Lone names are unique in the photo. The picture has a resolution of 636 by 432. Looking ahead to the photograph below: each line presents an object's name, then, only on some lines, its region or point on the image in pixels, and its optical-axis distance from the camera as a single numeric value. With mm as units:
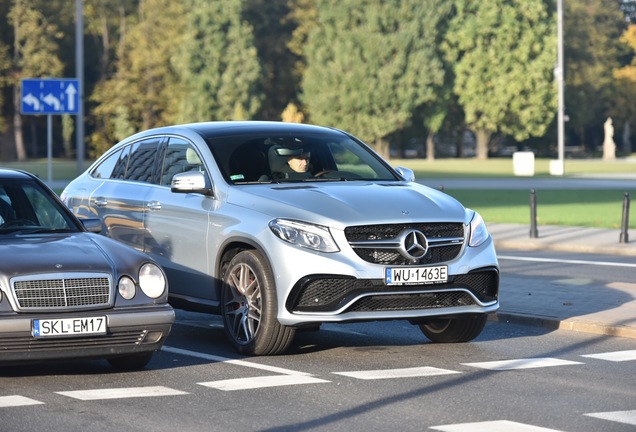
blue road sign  29312
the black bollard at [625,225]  22250
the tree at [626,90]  113625
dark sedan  8789
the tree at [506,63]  100875
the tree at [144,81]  105000
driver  11242
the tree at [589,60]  108625
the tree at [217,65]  101062
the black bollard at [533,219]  24047
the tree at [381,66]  99562
